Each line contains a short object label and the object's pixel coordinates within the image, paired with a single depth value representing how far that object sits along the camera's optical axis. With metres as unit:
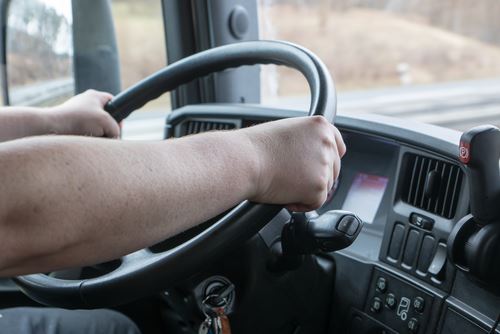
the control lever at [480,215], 0.97
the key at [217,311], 1.12
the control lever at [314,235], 0.98
